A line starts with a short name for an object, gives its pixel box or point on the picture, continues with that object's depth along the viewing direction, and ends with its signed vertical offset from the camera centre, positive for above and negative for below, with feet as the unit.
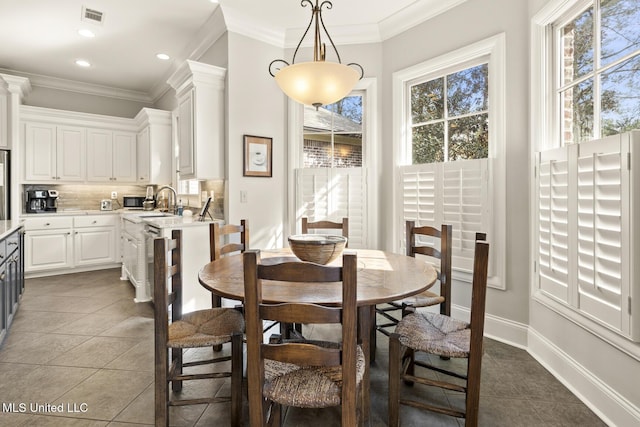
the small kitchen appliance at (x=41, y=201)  16.25 +0.63
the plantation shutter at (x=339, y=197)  12.11 +0.56
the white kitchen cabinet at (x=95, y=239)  16.52 -1.32
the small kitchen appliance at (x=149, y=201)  18.11 +0.63
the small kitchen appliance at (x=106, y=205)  18.71 +0.46
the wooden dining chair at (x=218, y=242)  7.68 -0.69
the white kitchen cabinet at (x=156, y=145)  16.43 +3.37
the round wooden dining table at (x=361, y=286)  4.56 -1.12
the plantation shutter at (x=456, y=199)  9.32 +0.38
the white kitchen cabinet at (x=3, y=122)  14.58 +3.97
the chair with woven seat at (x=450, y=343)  5.10 -2.08
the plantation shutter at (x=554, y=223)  6.97 -0.24
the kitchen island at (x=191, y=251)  10.64 -1.23
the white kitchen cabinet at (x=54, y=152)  16.11 +3.01
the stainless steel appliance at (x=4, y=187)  14.48 +1.16
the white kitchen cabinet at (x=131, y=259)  12.65 -1.93
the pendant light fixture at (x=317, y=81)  6.39 +2.58
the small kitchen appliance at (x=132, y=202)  19.12 +0.63
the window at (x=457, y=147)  9.13 +2.01
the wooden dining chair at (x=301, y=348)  3.84 -1.62
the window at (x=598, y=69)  6.02 +2.84
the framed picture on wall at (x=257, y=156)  11.83 +2.03
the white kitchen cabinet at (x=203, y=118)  11.34 +3.27
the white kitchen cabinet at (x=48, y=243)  15.33 -1.40
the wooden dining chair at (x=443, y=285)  7.21 -1.61
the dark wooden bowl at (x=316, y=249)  5.99 -0.66
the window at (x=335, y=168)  12.13 +1.61
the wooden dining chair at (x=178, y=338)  5.17 -1.99
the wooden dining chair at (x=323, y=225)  9.39 -0.35
